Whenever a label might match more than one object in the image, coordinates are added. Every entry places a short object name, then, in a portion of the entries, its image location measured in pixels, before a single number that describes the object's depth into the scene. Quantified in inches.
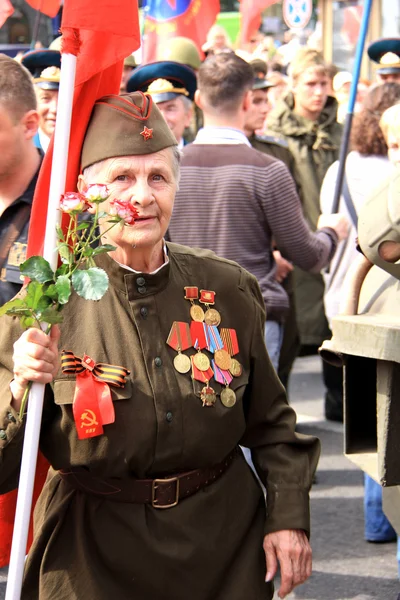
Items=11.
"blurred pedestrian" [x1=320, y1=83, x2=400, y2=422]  229.8
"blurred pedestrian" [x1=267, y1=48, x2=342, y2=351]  312.2
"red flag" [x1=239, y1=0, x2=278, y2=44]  469.4
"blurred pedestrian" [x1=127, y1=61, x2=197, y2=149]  255.9
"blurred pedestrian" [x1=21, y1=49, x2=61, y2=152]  256.1
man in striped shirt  203.2
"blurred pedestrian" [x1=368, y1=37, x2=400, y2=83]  308.5
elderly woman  106.9
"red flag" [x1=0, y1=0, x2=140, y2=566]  105.8
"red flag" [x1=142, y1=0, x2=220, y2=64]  392.8
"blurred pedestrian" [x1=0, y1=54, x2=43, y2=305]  146.8
